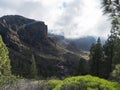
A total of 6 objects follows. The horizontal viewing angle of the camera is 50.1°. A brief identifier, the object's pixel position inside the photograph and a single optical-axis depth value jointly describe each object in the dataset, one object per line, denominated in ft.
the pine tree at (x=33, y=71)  102.96
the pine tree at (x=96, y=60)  95.41
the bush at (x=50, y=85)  34.16
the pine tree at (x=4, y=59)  51.36
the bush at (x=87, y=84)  16.64
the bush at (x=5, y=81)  24.84
